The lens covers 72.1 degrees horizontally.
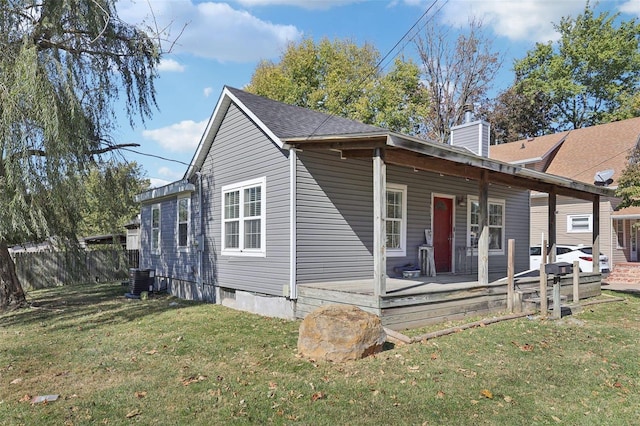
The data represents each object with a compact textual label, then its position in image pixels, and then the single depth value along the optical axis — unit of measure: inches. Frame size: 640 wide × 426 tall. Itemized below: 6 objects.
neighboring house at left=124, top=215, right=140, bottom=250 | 805.9
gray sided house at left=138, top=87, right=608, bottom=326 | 316.2
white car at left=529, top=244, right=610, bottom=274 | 626.8
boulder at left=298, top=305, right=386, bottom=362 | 215.9
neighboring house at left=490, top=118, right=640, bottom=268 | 743.7
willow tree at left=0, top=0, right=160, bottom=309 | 310.0
